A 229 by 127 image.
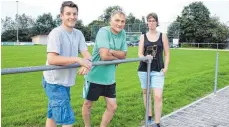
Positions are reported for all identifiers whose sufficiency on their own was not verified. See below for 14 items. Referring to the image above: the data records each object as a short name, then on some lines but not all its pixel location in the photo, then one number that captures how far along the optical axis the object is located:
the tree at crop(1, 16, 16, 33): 88.84
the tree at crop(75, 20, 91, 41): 74.50
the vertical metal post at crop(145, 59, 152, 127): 4.49
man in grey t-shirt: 3.24
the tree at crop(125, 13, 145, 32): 63.16
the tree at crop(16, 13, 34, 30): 90.64
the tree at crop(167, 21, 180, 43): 68.44
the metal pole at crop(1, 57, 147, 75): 2.33
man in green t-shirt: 4.11
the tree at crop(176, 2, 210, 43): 74.62
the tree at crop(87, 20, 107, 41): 63.25
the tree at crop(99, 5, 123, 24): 94.31
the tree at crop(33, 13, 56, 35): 89.94
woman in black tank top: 5.10
